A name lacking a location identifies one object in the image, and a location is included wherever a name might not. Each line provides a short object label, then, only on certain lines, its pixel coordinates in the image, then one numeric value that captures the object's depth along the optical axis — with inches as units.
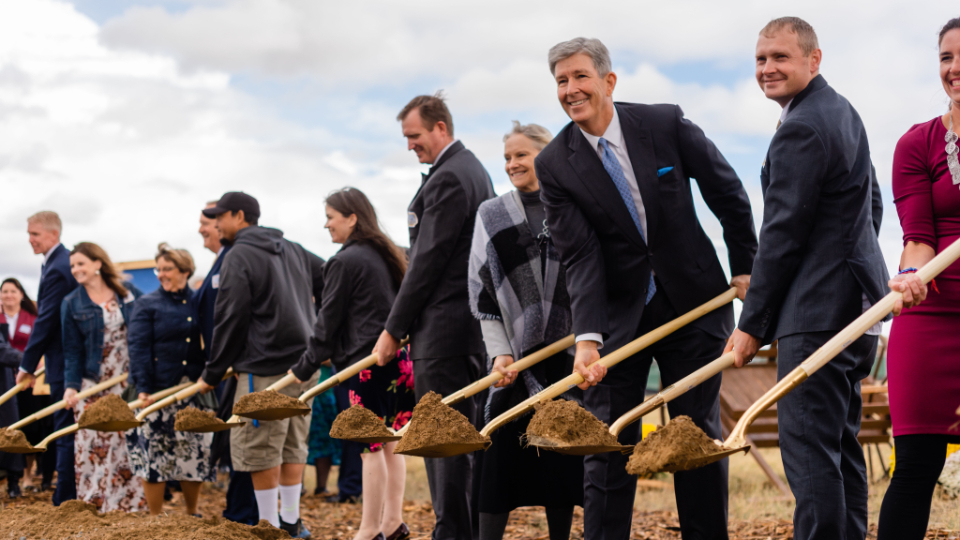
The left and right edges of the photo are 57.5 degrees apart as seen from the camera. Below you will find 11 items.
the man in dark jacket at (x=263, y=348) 219.0
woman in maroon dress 113.4
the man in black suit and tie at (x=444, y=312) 168.1
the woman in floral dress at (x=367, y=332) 200.4
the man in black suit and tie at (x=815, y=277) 110.4
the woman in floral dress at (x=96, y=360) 264.5
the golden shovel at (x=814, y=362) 106.1
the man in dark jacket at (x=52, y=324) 277.4
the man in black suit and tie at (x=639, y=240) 134.9
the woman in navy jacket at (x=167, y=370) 242.5
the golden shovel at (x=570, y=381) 127.2
